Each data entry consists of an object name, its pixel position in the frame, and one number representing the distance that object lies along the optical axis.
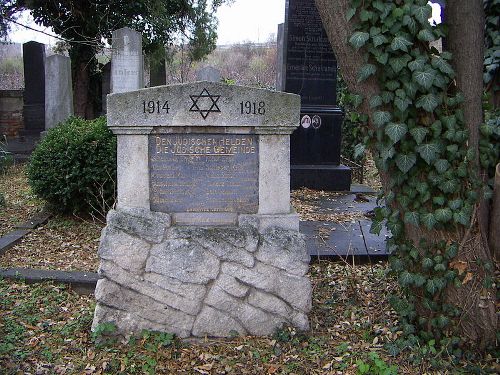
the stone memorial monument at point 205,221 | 3.75
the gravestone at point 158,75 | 16.17
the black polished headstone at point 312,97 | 8.41
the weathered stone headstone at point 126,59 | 10.25
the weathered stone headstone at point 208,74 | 4.66
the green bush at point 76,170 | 6.59
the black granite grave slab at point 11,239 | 5.80
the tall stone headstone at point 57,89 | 11.16
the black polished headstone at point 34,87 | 14.45
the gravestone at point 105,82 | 14.73
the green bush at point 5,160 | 10.80
